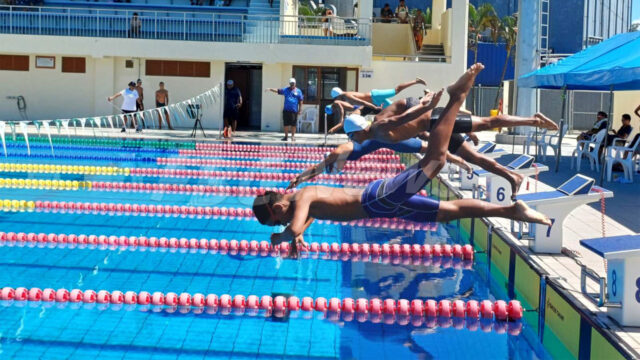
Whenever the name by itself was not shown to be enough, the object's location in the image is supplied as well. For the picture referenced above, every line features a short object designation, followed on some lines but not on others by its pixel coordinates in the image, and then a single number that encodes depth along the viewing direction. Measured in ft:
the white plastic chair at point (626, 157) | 39.22
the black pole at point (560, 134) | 42.13
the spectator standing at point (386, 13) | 96.87
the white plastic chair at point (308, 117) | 72.38
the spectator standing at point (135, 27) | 72.33
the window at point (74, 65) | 74.08
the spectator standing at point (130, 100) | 62.08
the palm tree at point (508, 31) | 124.57
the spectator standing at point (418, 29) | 84.02
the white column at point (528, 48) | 63.10
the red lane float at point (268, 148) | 55.47
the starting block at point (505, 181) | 27.96
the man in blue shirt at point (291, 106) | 59.11
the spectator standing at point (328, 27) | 72.64
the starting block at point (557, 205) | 21.09
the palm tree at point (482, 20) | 124.26
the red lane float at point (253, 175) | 41.19
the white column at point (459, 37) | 73.36
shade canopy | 31.96
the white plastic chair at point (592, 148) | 44.32
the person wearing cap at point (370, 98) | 29.32
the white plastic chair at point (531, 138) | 49.78
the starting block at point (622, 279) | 14.92
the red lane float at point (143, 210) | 30.66
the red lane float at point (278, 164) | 46.57
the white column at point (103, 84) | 73.61
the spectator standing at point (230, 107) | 61.62
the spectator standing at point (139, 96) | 66.33
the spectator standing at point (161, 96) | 68.13
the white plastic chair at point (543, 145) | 49.11
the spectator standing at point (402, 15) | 89.61
